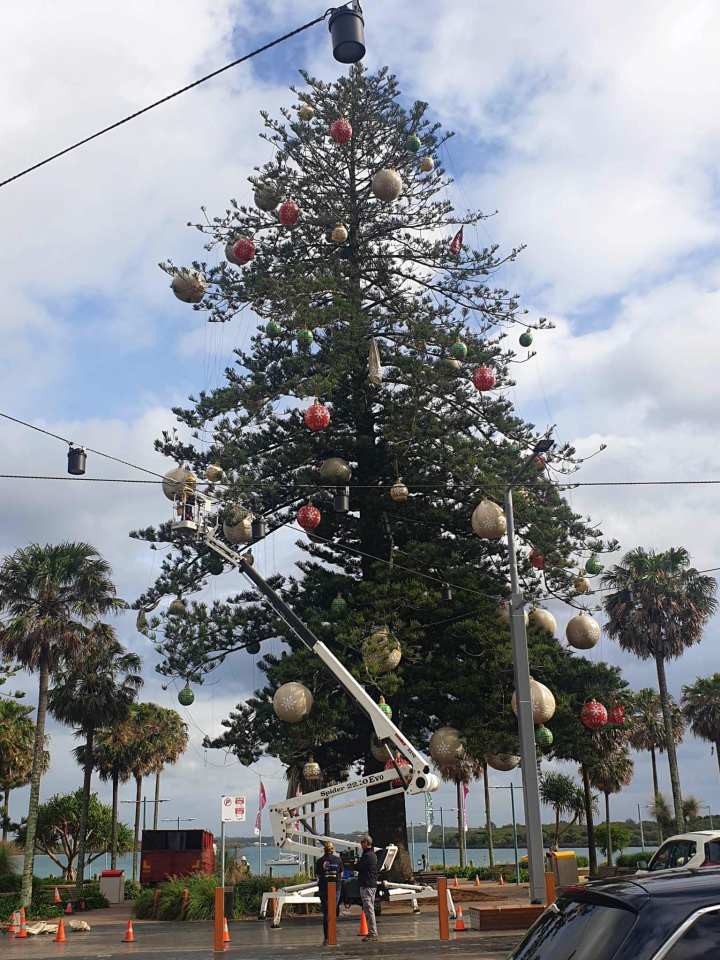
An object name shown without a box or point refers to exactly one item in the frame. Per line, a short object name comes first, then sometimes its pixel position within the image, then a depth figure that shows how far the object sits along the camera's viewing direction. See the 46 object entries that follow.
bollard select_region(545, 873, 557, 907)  16.12
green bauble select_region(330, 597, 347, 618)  25.12
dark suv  3.62
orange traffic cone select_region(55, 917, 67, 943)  22.00
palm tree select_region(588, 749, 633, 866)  46.22
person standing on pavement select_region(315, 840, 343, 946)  18.88
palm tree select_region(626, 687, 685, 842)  53.16
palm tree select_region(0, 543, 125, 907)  34.47
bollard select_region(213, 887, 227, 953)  17.20
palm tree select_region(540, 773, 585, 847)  47.09
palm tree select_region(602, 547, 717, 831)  44.91
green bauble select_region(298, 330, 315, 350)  23.48
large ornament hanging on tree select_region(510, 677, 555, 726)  21.33
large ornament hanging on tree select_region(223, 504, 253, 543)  24.53
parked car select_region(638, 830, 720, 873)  14.85
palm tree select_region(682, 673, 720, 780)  49.38
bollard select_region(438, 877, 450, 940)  16.92
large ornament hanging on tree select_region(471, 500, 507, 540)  22.98
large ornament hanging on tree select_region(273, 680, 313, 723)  22.48
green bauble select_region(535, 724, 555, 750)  21.78
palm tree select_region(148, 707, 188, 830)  57.84
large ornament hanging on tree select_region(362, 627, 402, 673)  23.55
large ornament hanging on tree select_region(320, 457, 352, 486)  25.58
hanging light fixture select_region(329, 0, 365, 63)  10.12
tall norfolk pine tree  25.67
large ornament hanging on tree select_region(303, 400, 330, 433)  22.34
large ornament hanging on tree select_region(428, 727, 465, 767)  23.22
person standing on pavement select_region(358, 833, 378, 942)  18.20
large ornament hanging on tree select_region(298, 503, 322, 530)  23.48
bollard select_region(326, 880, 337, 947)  17.58
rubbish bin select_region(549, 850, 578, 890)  28.28
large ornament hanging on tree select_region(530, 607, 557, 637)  25.73
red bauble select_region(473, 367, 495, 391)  23.38
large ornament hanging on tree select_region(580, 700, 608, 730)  23.52
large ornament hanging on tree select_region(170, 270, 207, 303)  23.25
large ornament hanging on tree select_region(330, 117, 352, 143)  22.58
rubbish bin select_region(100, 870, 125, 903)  37.81
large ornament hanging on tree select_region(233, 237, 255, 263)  22.84
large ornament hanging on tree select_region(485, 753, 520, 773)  25.06
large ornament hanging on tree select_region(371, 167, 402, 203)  23.49
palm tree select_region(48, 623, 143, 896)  38.19
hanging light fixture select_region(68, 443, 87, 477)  17.34
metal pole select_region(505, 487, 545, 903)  17.80
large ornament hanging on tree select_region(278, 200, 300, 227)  23.28
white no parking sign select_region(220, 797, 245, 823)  18.38
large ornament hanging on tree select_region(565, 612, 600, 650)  23.83
